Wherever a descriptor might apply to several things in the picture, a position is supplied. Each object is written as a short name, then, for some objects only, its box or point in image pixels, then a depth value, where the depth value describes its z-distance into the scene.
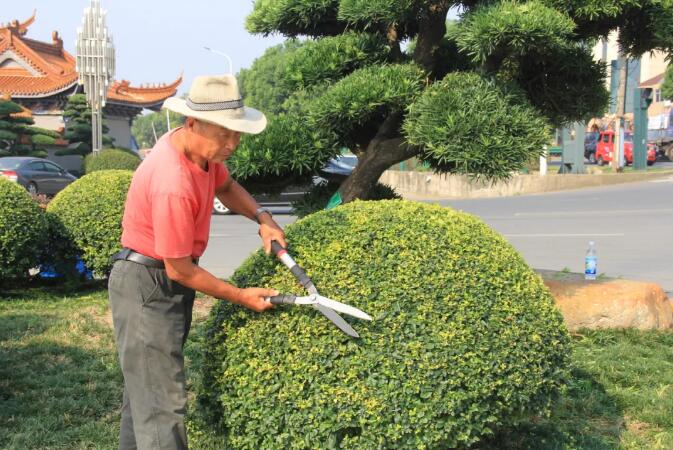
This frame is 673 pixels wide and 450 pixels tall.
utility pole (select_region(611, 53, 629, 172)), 25.56
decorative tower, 25.16
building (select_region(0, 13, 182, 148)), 31.16
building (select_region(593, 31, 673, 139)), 29.28
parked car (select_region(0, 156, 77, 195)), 21.42
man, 2.63
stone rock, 5.81
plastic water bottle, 6.62
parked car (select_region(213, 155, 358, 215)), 5.56
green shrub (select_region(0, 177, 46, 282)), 6.73
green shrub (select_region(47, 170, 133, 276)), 7.02
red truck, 32.69
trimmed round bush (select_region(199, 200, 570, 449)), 2.71
